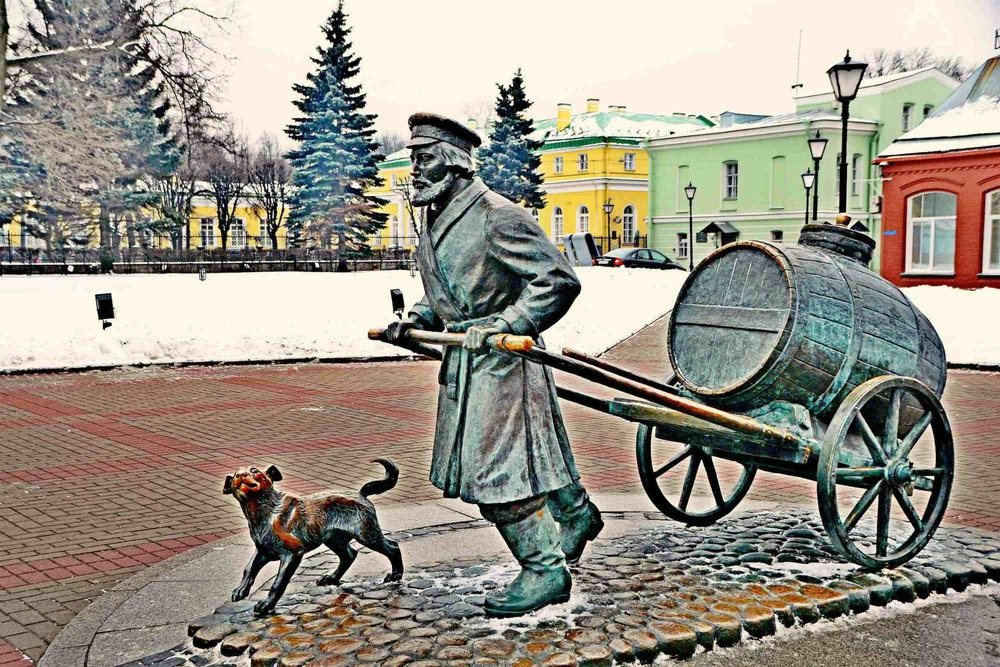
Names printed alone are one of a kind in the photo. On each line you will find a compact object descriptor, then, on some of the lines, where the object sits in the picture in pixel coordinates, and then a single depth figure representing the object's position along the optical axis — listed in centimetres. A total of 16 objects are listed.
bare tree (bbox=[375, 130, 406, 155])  8618
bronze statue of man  441
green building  4609
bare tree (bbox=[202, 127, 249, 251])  6561
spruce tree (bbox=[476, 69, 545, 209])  5597
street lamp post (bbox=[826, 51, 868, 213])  1520
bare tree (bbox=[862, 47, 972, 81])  6250
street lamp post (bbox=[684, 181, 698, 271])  4303
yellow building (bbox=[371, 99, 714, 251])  6469
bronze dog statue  460
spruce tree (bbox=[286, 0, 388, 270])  4631
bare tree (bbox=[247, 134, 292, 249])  6825
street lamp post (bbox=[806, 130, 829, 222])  2241
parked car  3866
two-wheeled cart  479
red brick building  2728
